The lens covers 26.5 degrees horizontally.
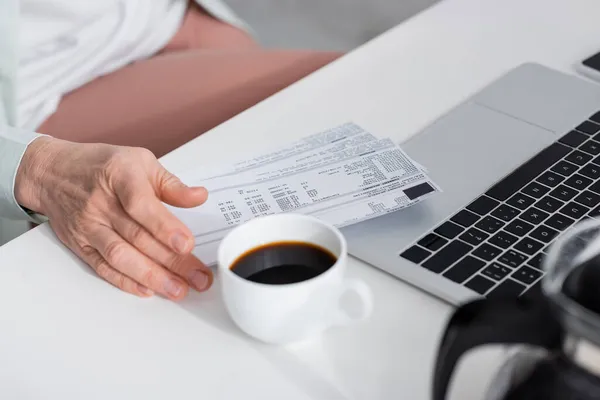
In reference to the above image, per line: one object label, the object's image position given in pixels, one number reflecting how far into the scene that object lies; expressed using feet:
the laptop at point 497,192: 2.87
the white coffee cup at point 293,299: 2.63
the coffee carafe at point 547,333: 2.17
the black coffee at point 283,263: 2.73
